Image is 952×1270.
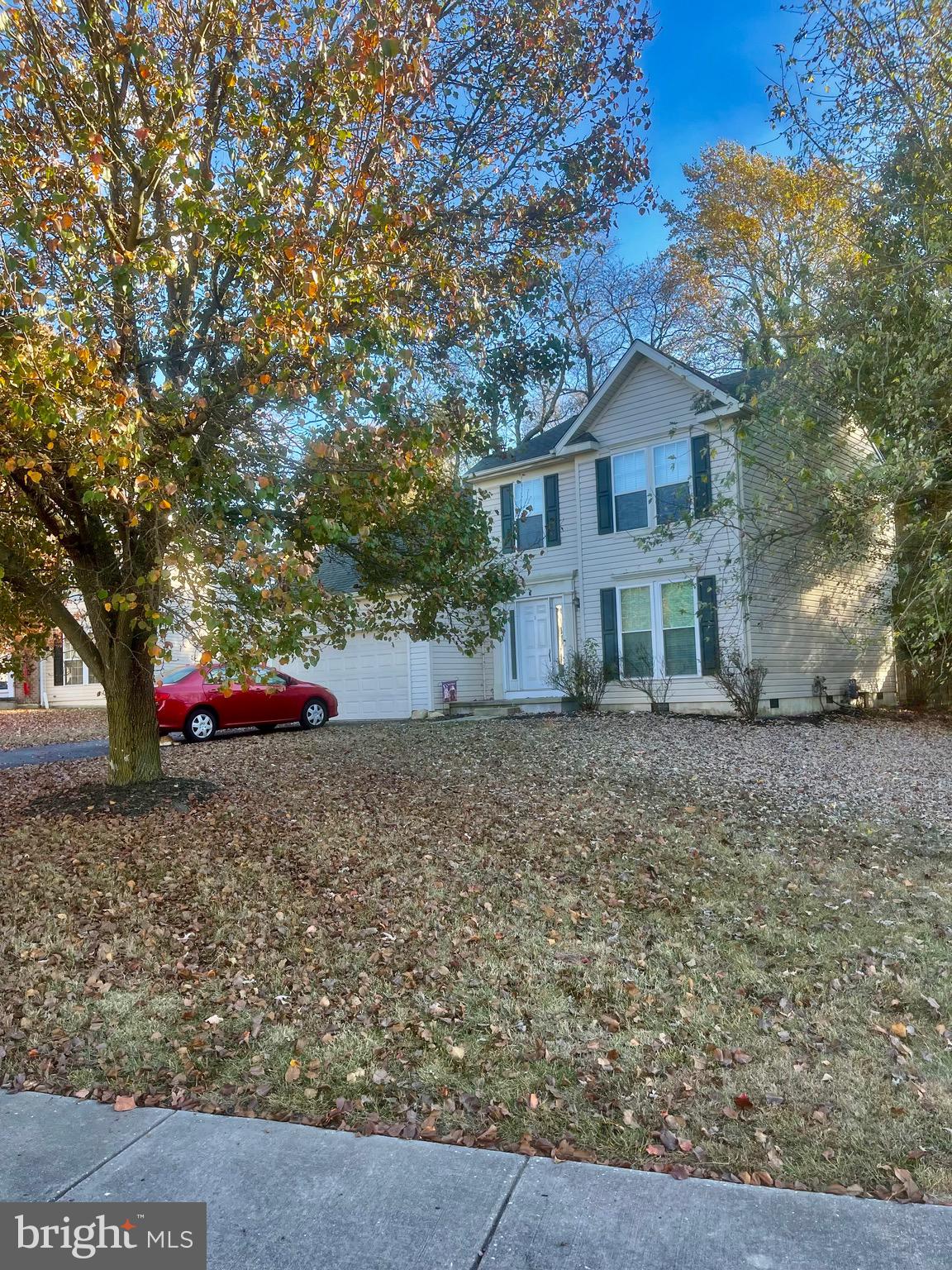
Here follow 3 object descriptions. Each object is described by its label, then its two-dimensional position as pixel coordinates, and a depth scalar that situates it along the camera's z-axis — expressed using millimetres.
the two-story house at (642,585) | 15430
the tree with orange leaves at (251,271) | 5559
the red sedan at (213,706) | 15320
